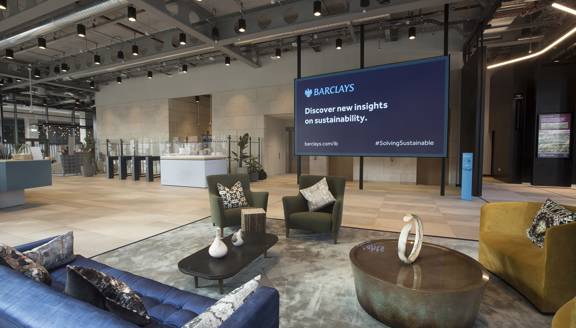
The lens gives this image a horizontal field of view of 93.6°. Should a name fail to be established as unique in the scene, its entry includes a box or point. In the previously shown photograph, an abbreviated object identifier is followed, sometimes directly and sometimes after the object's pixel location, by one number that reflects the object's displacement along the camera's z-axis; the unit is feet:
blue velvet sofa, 2.93
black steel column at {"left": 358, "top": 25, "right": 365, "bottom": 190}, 24.33
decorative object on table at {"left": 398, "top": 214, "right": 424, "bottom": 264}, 6.96
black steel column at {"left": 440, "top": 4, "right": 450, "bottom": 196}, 21.09
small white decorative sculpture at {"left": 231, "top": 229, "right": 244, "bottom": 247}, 9.14
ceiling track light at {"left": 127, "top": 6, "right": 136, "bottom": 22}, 18.58
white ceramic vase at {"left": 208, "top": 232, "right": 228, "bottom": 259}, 8.12
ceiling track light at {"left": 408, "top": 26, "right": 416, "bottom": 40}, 23.78
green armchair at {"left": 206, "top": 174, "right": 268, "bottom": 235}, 12.59
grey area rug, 6.75
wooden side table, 11.00
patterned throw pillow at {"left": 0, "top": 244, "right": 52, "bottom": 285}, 4.48
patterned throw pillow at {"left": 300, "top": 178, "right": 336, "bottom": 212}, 12.80
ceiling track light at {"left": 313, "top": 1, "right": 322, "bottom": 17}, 18.52
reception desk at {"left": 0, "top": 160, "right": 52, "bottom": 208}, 17.76
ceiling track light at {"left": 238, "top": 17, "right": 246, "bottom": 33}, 21.06
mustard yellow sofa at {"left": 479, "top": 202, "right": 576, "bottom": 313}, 6.42
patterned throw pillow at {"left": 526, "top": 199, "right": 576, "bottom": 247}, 7.30
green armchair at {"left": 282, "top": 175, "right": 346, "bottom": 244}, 11.80
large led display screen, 20.84
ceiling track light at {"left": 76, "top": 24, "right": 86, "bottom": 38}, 21.85
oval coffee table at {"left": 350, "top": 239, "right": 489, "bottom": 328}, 5.74
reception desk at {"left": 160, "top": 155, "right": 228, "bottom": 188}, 27.89
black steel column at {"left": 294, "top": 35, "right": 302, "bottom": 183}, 27.12
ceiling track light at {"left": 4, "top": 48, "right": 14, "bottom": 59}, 26.20
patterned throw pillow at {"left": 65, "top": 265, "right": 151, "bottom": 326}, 3.67
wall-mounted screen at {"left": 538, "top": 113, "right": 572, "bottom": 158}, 26.45
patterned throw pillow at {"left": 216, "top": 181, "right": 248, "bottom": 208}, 13.46
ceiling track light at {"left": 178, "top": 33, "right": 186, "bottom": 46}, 24.27
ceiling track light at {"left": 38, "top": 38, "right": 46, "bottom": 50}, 23.93
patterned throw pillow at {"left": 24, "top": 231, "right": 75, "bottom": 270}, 5.95
